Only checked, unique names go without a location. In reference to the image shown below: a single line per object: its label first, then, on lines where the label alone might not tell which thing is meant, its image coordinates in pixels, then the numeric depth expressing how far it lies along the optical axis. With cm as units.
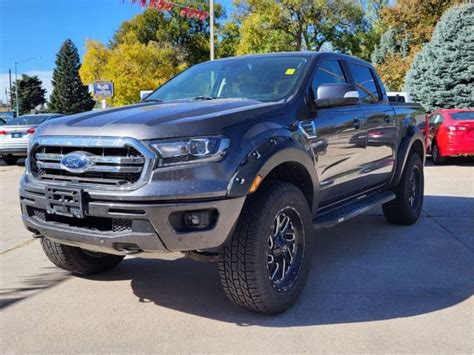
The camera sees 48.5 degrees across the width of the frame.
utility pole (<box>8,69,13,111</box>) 7662
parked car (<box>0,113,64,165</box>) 1443
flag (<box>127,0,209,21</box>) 1860
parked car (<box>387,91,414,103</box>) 1406
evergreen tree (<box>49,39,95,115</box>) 7125
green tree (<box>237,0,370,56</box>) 3591
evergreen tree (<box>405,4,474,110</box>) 2031
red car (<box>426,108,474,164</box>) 1280
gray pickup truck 316
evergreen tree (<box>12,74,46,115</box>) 8600
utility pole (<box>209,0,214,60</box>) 2020
